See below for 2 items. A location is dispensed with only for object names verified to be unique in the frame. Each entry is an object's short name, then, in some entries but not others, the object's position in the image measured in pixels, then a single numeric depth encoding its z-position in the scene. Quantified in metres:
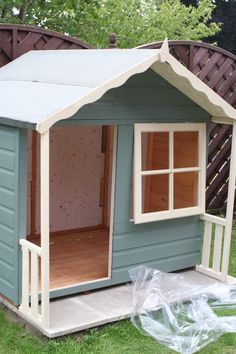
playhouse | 4.08
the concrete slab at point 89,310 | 4.05
